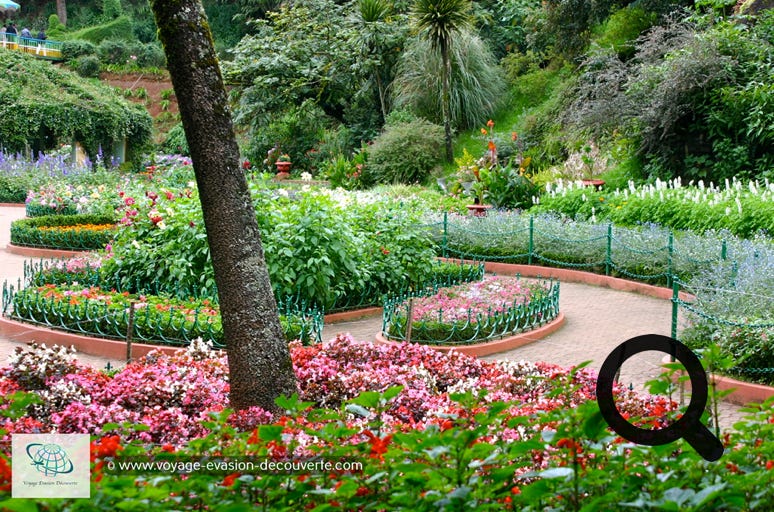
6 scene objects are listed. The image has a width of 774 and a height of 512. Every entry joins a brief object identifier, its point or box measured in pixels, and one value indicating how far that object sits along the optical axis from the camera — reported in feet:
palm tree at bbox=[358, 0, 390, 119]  93.04
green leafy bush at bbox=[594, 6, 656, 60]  78.12
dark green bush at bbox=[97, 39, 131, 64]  147.13
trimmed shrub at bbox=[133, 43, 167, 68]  149.48
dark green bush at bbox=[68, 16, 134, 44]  155.12
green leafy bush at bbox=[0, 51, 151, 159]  98.84
